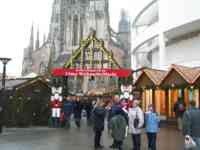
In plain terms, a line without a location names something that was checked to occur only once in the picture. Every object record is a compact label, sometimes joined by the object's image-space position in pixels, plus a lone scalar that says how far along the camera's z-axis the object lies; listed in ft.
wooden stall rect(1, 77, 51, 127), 48.51
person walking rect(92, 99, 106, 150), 29.89
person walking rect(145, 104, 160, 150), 26.79
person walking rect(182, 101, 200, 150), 18.42
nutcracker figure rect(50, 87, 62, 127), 49.77
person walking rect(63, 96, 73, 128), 49.92
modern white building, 68.62
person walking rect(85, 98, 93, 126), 57.94
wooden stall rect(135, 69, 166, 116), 59.94
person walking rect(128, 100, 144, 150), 26.08
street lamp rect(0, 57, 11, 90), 47.90
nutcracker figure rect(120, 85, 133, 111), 52.91
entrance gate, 53.92
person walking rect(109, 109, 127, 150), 25.99
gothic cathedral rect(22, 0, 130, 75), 180.01
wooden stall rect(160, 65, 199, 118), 52.69
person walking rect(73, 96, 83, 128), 52.52
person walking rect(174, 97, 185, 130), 48.31
